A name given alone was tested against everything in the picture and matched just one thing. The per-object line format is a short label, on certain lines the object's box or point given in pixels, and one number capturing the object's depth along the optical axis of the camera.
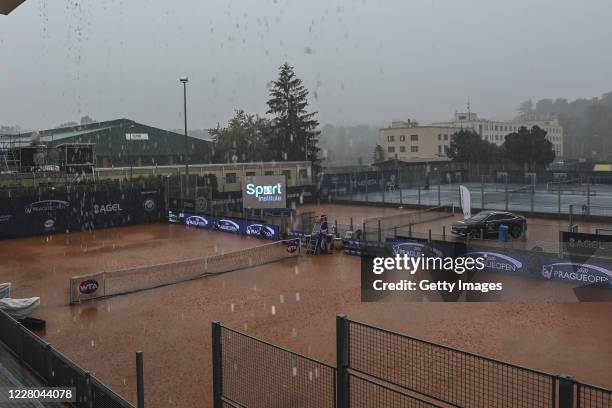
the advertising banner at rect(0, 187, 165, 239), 30.97
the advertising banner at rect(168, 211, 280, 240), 28.23
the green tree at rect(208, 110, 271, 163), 68.69
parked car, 25.94
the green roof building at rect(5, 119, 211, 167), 57.34
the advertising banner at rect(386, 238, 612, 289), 16.89
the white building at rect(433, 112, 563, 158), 128.75
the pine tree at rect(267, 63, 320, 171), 71.81
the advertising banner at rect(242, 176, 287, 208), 29.97
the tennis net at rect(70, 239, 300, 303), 17.56
